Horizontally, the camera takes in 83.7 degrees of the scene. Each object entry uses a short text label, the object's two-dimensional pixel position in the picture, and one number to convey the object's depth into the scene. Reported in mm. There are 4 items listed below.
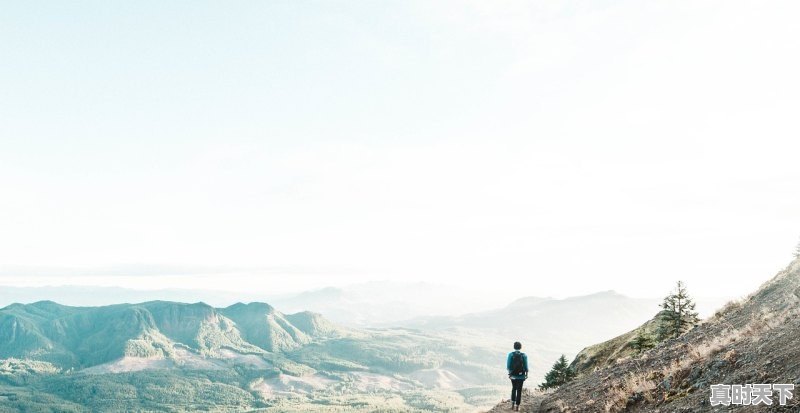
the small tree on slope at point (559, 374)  41312
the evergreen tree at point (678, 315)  33281
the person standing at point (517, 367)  22734
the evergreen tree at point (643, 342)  32344
